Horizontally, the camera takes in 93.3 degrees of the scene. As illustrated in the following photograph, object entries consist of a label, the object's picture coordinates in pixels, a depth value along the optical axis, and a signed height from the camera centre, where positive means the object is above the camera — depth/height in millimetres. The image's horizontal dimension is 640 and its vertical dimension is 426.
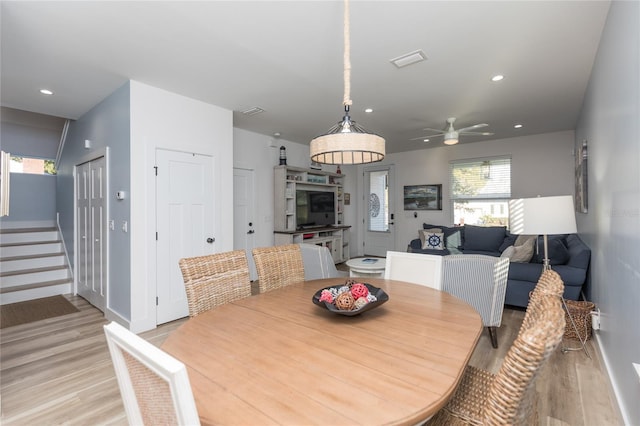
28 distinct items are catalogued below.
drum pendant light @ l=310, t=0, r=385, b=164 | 1518 +358
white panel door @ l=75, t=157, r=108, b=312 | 3578 -254
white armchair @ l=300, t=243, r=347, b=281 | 3199 -552
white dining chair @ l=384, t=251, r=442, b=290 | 2156 -437
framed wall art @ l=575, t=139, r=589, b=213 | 3359 +349
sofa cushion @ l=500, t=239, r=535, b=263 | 3841 -549
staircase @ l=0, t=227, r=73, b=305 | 4258 -815
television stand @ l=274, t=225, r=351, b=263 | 5328 -525
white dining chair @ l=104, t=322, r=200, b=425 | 626 -397
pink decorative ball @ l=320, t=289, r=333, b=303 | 1505 -433
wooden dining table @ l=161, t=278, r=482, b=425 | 808 -527
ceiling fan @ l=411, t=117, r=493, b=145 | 4285 +1092
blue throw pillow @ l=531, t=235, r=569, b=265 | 3447 -503
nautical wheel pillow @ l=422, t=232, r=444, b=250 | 5277 -551
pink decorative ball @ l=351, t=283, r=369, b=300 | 1492 -403
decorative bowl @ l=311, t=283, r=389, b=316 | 1403 -458
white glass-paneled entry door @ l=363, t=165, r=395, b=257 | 7191 -18
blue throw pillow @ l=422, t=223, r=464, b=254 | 5332 -508
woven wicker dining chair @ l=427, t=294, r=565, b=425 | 740 -402
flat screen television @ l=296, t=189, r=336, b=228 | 5793 +54
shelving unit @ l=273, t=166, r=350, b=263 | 5371 +34
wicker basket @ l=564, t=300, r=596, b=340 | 2779 -1025
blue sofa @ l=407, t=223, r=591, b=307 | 3242 -675
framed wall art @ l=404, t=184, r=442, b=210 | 6449 +284
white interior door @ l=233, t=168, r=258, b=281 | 4852 -28
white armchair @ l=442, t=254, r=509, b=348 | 2566 -631
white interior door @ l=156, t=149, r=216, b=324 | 3344 -82
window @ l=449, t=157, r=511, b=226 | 5773 +379
